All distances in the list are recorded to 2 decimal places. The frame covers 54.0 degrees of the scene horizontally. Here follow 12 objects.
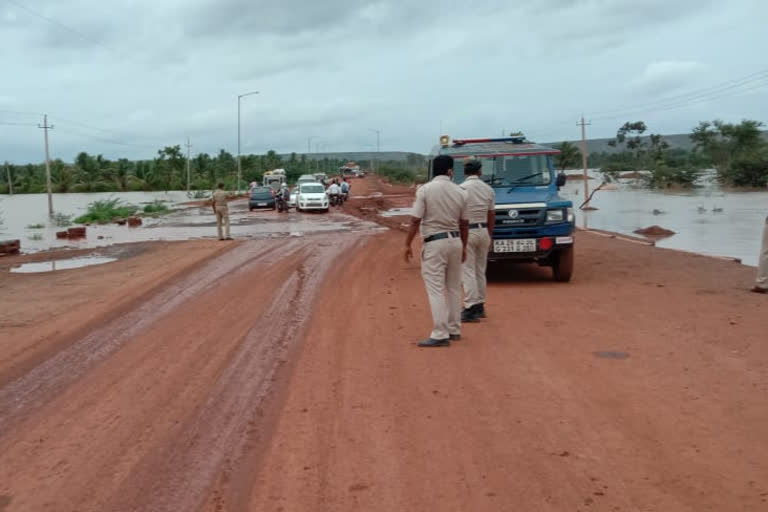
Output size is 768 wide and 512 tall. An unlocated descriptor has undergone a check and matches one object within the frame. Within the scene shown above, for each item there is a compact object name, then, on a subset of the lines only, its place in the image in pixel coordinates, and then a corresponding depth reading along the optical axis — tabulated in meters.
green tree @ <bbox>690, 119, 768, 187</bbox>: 64.88
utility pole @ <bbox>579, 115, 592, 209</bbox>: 38.74
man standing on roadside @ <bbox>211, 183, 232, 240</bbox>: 21.94
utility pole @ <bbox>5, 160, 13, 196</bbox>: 95.06
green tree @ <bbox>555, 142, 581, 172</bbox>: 78.78
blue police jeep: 11.77
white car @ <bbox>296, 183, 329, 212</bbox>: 39.78
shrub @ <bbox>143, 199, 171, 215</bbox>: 46.54
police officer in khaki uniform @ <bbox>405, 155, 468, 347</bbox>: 7.48
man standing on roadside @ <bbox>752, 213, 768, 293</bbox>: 11.05
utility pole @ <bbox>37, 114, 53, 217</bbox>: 49.88
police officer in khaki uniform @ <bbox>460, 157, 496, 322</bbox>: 8.98
